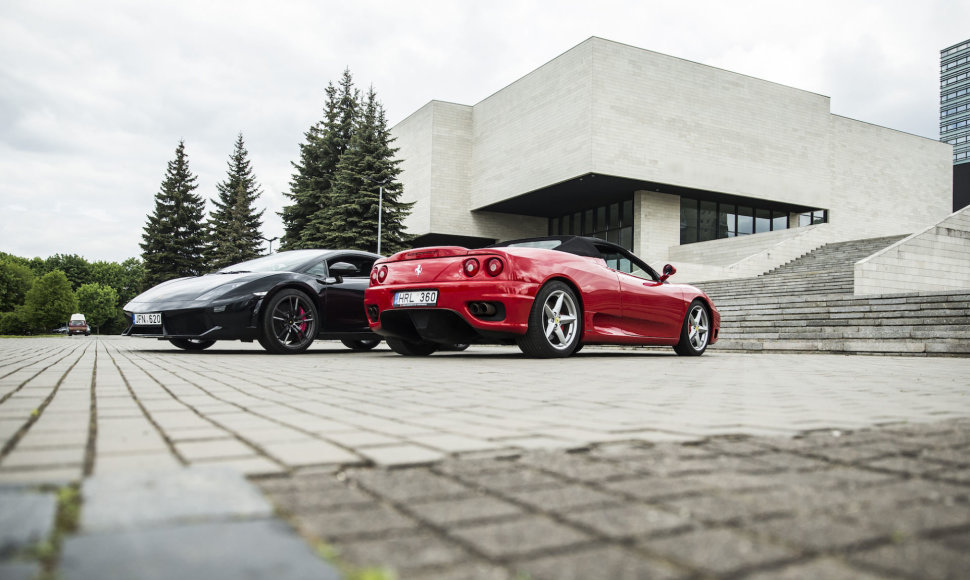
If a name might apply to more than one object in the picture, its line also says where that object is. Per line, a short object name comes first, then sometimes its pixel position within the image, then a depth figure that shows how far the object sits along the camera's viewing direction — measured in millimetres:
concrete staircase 10195
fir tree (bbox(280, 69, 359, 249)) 39812
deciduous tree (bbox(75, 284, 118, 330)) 90500
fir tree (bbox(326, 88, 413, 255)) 33250
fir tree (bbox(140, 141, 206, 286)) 53438
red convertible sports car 6820
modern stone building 32812
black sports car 7863
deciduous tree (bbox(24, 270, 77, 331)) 70438
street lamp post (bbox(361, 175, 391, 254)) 31978
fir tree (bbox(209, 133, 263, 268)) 49562
